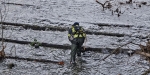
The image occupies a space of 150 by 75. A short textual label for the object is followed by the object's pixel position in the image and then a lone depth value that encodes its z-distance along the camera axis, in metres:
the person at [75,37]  17.02
